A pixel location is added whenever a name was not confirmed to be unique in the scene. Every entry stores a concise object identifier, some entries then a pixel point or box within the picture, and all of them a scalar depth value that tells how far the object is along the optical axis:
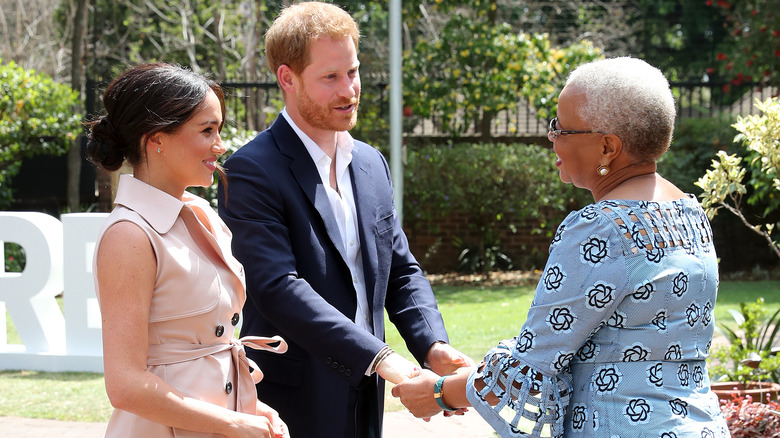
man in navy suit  2.79
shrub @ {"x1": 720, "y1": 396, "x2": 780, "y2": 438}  3.98
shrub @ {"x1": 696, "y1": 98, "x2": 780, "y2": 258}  4.67
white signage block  7.42
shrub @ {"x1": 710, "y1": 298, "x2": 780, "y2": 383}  4.68
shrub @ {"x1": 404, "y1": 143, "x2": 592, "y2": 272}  12.59
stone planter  4.46
